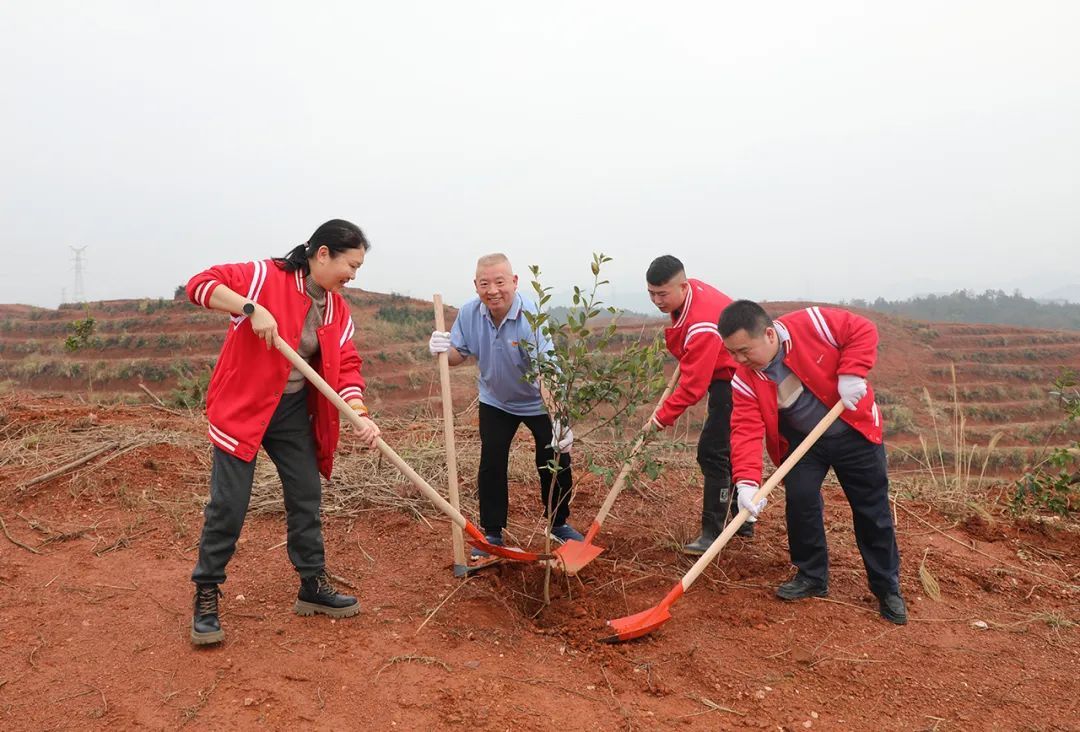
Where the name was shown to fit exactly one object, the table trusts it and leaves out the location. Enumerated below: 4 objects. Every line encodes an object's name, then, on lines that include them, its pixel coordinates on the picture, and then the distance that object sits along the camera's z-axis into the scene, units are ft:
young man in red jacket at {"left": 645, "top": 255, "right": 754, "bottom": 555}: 11.54
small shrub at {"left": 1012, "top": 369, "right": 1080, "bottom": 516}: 16.03
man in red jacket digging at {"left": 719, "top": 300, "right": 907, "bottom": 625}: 10.07
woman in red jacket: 8.78
